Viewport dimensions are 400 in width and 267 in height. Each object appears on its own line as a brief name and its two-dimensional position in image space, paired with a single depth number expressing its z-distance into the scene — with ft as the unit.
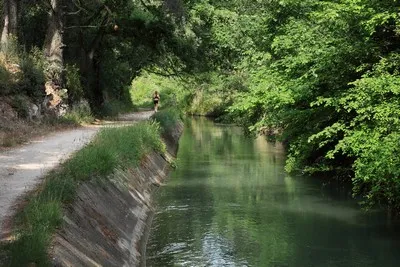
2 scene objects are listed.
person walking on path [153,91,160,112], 136.53
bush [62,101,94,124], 85.97
